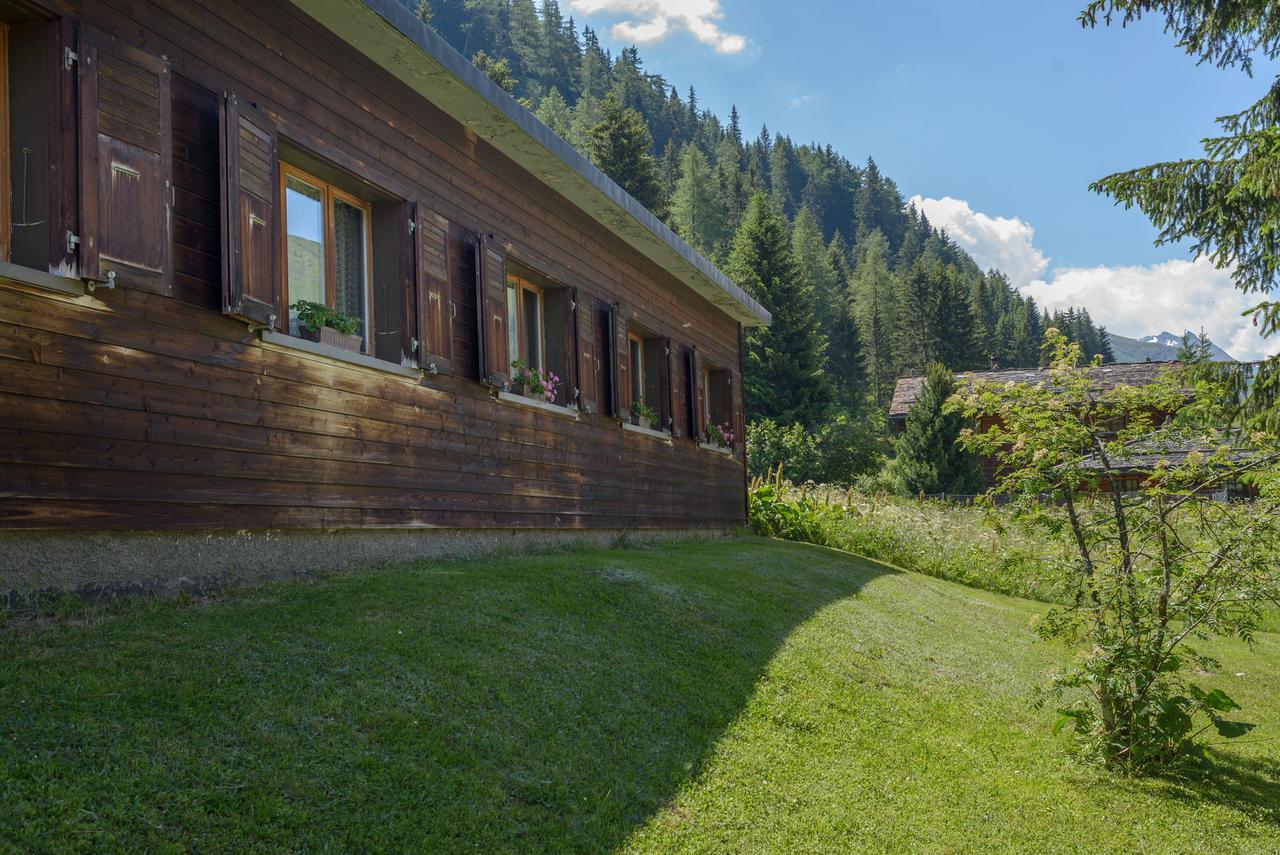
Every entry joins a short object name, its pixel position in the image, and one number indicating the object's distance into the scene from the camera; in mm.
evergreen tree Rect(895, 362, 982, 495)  32562
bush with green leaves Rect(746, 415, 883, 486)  36156
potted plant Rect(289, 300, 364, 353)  6727
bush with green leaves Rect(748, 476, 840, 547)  18047
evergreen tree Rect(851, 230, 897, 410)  74250
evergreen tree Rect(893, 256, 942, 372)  67562
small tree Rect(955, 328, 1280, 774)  5559
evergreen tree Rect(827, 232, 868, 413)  65625
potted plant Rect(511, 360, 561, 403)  9688
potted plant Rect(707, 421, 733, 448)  16312
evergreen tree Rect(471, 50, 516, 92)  45775
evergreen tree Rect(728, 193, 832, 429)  44344
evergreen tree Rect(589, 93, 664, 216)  45562
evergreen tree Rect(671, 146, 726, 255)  70688
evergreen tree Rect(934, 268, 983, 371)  66875
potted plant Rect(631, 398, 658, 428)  12852
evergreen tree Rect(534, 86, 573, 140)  75000
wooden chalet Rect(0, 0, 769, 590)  4848
